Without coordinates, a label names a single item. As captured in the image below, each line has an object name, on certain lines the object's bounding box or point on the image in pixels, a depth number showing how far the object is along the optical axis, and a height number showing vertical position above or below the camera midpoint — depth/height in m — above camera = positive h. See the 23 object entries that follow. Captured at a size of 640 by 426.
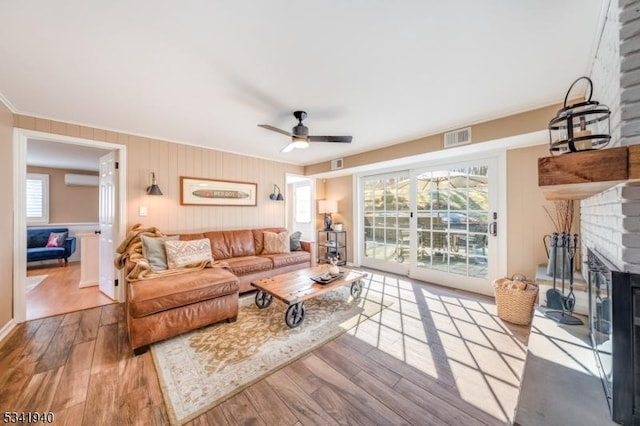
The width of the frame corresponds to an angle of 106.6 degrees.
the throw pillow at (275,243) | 4.18 -0.52
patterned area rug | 1.58 -1.17
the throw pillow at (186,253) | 2.84 -0.48
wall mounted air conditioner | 5.62 +0.83
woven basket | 2.43 -0.91
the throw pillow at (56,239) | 5.13 -0.54
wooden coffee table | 2.40 -0.82
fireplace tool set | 1.95 -0.61
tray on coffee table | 2.79 -0.78
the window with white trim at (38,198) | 5.36 +0.38
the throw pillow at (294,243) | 4.49 -0.56
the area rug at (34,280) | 3.71 -1.12
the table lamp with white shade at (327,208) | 5.21 +0.12
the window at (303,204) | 5.92 +0.24
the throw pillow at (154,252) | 2.78 -0.46
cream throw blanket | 2.48 -0.51
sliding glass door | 3.36 -0.17
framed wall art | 3.76 +0.37
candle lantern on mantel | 1.13 +0.41
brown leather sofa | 2.02 -0.83
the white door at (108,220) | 3.26 -0.08
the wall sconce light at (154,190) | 3.27 +0.33
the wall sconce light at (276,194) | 4.76 +0.39
